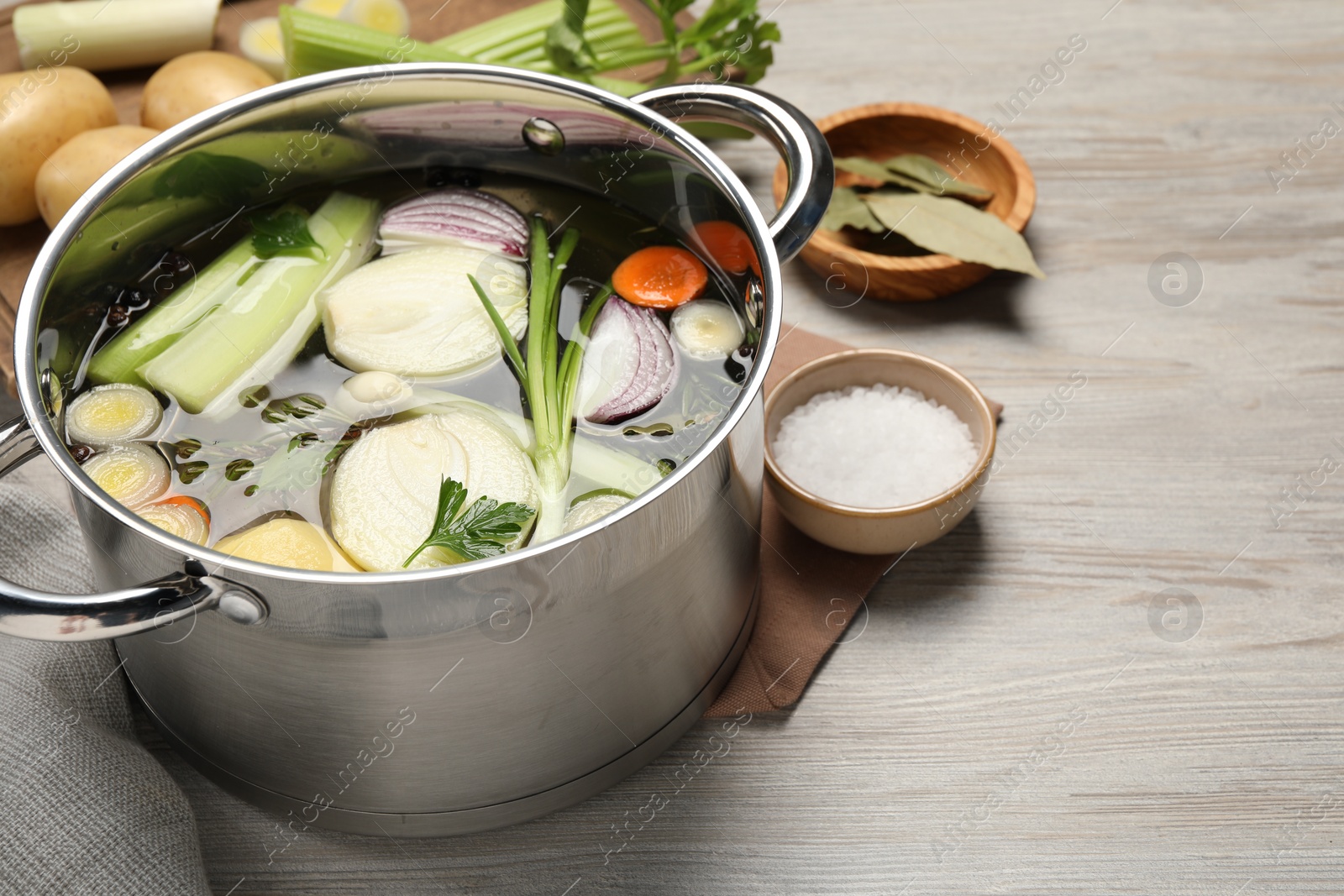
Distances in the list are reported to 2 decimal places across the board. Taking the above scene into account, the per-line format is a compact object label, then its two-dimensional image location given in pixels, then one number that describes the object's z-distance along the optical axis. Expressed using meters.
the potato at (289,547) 0.92
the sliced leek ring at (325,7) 1.18
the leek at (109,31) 1.15
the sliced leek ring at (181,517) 0.93
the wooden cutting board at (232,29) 1.11
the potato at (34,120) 1.09
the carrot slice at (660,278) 1.00
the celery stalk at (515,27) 1.17
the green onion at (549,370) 0.95
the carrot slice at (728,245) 0.96
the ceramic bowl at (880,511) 0.99
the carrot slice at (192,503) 0.94
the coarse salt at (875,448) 1.02
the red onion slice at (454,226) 1.01
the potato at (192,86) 1.12
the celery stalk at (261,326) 0.97
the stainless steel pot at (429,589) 0.88
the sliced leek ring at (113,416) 0.96
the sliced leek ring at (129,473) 0.94
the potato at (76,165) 1.07
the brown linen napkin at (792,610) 0.99
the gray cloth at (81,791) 0.92
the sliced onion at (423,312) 0.98
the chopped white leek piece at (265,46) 1.18
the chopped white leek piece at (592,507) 0.94
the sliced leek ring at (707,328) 0.98
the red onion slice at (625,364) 0.97
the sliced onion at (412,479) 0.93
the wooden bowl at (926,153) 1.08
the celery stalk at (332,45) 1.13
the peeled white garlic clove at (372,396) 0.97
